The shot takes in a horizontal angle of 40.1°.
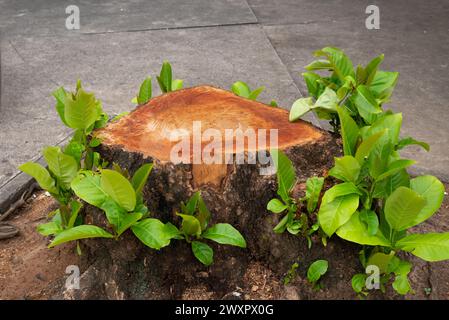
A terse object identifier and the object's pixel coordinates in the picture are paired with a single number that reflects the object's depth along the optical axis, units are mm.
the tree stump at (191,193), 2443
